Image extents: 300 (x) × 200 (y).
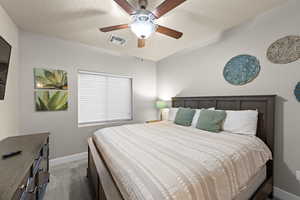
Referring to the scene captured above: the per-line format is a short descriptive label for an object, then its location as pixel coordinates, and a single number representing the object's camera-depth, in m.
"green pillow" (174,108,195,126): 2.53
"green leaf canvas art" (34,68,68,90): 2.57
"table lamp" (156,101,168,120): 3.74
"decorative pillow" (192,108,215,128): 2.43
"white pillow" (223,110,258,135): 1.88
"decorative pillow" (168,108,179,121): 3.04
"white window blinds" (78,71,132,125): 3.17
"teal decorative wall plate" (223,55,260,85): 2.11
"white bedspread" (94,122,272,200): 0.87
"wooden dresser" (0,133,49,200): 0.82
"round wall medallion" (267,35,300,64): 1.73
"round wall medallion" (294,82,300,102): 1.70
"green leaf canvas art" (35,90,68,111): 2.59
